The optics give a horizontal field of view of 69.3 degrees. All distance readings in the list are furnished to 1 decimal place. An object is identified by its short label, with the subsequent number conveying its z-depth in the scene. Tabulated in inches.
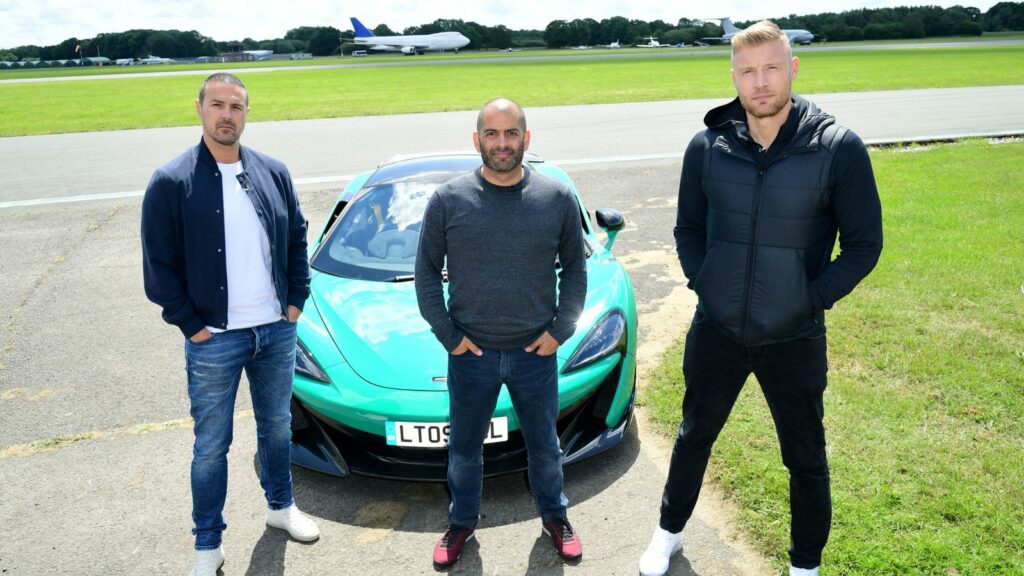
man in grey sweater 103.7
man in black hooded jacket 92.7
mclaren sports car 128.5
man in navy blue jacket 106.8
